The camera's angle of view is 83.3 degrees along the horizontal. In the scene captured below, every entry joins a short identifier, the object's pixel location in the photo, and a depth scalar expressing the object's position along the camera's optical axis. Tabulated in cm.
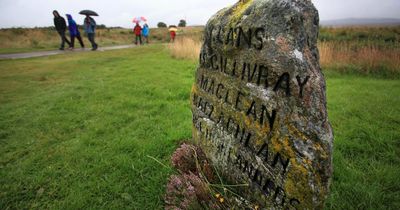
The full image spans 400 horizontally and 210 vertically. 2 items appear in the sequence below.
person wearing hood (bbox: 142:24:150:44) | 2693
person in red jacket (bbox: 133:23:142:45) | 2333
